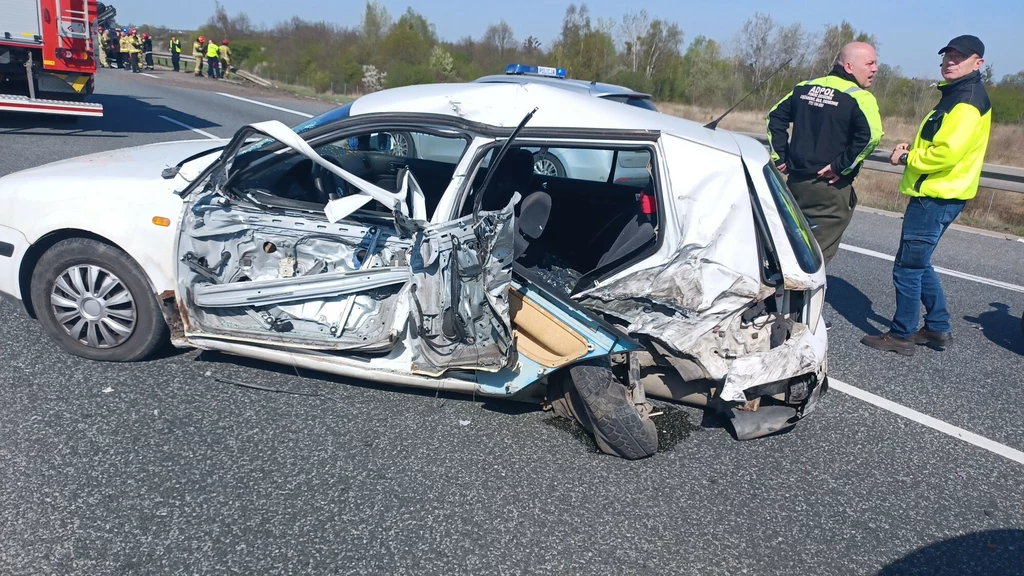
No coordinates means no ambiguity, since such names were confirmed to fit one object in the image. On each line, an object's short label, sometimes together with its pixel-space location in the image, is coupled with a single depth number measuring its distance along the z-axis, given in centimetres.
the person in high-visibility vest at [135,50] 3025
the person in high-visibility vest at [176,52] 3403
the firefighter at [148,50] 3316
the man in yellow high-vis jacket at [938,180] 476
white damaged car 336
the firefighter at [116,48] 3197
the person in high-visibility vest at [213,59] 2955
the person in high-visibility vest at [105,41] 3189
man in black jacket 516
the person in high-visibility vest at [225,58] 3077
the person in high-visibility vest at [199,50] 3050
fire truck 1072
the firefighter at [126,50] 3050
